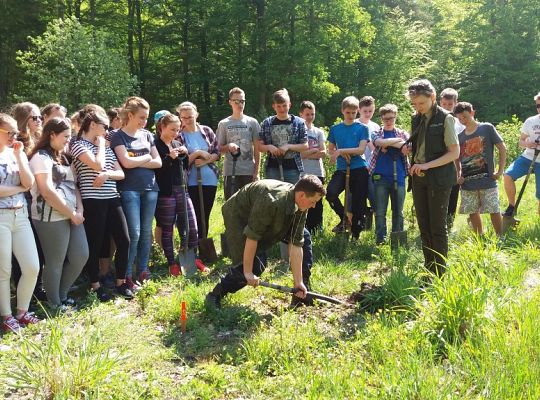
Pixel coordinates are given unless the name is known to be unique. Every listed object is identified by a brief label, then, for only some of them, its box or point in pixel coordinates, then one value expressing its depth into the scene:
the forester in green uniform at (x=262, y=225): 4.12
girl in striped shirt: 4.82
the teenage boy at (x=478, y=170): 6.46
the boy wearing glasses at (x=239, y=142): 6.32
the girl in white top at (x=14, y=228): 4.14
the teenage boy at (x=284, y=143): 6.13
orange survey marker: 4.24
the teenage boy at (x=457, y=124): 6.85
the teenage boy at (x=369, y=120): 6.93
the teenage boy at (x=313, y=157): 6.74
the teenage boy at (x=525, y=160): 6.99
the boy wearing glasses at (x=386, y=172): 6.50
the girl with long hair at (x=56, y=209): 4.46
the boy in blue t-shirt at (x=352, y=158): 6.58
